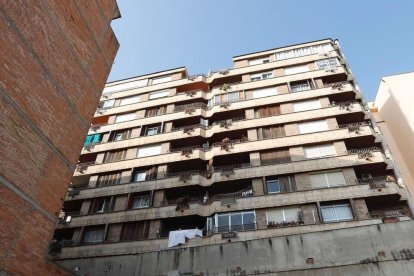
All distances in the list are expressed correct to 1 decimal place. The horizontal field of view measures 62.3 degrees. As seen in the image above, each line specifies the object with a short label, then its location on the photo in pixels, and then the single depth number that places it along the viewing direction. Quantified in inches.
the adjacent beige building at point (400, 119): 1115.0
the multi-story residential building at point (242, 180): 725.9
